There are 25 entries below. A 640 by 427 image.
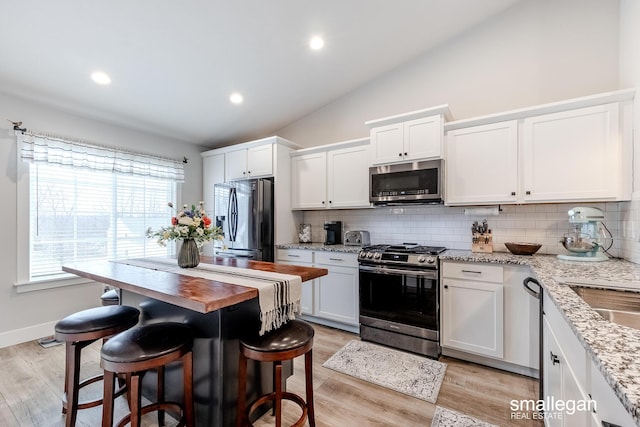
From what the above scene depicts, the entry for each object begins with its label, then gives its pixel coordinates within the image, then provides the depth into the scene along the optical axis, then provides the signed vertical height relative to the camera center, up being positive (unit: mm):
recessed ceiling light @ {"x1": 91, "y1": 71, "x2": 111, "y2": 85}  2731 +1353
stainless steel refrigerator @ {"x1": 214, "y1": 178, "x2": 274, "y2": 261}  3662 -50
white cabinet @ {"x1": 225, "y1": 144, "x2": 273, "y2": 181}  3805 +735
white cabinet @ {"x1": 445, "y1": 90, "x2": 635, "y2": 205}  2174 +516
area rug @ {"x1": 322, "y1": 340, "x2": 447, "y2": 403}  2111 -1295
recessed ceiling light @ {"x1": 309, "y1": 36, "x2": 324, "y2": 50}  2756 +1707
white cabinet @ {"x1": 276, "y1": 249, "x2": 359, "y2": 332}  3084 -871
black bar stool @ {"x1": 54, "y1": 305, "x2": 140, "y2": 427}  1604 -697
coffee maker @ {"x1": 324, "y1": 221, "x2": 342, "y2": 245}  3699 -245
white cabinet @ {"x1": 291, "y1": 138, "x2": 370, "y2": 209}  3400 +489
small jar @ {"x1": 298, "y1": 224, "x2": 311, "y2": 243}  3969 -290
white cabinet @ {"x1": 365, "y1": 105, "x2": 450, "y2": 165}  2781 +814
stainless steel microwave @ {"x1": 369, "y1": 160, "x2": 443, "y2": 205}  2777 +324
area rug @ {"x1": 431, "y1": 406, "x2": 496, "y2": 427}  1730 -1289
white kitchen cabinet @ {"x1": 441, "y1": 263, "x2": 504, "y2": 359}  2334 -820
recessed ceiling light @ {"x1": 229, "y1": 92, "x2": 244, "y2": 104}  3401 +1431
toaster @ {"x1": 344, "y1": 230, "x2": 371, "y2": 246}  3471 -292
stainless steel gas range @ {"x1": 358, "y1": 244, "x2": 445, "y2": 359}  2555 -798
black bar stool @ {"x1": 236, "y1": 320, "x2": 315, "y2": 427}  1419 -702
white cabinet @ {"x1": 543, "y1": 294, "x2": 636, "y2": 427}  710 -553
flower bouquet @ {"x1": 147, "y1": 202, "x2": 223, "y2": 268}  1978 -133
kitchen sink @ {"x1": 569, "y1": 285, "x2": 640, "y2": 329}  1441 -448
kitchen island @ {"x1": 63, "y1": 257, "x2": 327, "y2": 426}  1416 -646
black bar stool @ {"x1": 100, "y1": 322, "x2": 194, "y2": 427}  1300 -674
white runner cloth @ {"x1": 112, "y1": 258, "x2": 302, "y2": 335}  1474 -394
